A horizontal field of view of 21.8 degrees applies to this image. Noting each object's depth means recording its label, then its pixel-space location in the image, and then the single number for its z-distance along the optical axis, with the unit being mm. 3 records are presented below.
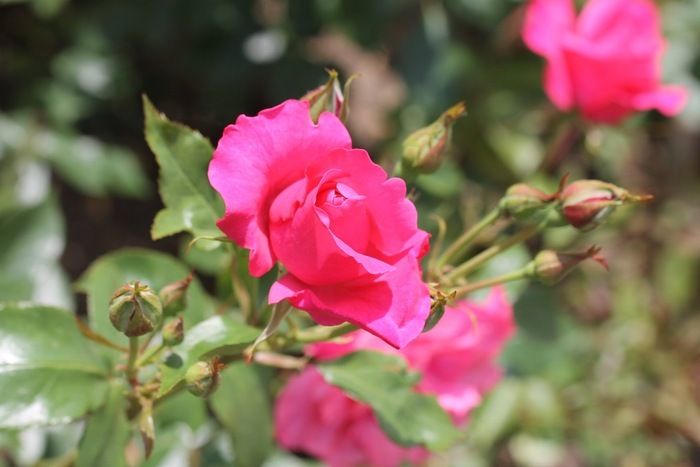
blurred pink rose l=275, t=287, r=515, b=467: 599
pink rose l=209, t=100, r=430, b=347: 468
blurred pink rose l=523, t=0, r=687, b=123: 681
